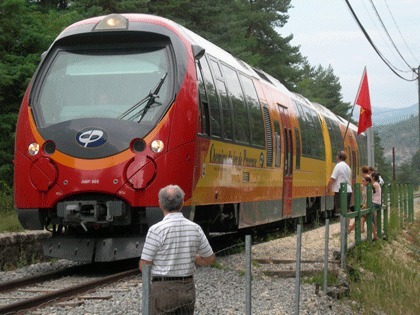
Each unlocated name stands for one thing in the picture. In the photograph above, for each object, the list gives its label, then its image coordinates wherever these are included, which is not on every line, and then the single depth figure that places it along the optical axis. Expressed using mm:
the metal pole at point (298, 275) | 8438
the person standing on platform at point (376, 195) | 18266
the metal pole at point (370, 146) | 25781
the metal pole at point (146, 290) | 4786
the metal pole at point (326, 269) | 10462
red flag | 22906
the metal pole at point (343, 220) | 12648
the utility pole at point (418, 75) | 45069
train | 10961
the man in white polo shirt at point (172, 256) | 5926
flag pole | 22812
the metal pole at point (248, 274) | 6689
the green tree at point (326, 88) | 84000
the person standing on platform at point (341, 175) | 16891
